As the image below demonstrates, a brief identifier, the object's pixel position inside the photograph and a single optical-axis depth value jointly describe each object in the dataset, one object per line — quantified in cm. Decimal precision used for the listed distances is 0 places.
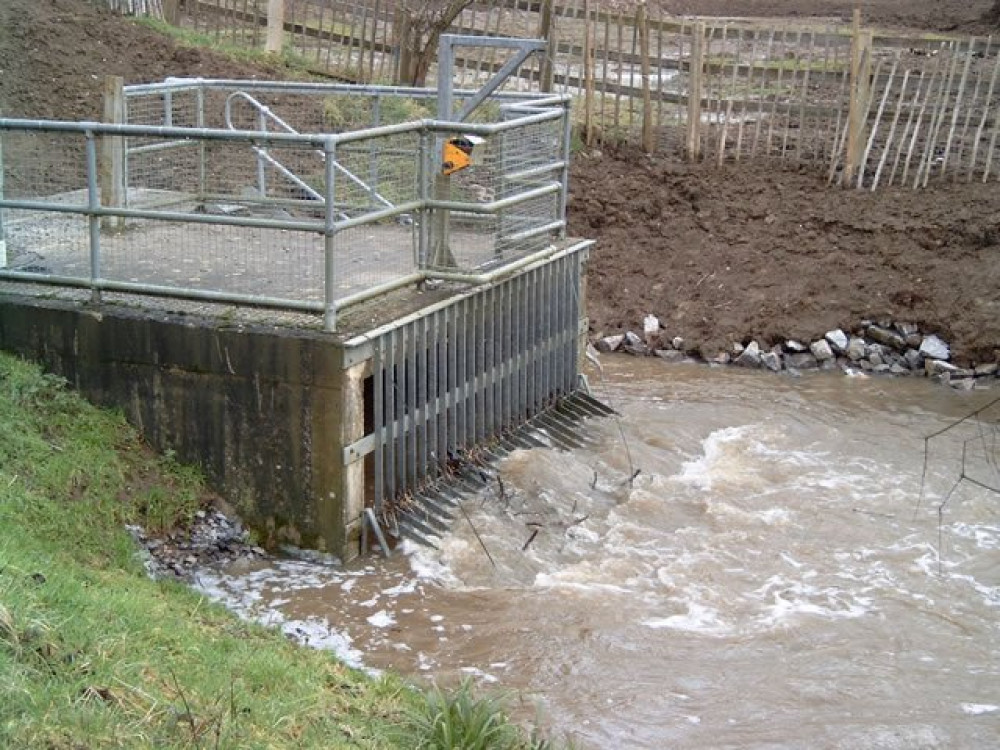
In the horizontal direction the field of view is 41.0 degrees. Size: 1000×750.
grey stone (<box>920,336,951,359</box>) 1422
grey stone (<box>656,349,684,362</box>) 1462
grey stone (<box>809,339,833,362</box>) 1441
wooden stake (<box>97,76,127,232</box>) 1071
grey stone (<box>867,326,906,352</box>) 1444
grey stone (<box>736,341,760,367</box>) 1444
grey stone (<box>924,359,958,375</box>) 1408
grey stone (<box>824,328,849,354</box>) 1448
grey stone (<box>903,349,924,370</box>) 1430
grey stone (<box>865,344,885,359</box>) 1439
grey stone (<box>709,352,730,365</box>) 1452
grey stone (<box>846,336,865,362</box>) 1441
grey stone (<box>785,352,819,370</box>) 1443
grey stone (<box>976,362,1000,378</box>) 1407
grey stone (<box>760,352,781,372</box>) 1435
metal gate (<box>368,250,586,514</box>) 921
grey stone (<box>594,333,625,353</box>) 1484
